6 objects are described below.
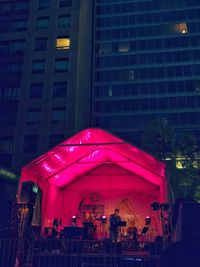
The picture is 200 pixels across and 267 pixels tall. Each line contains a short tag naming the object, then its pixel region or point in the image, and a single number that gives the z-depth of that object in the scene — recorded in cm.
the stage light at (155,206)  1114
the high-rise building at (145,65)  4753
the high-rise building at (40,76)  3841
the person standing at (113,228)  1026
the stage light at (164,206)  1090
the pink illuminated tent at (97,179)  1327
